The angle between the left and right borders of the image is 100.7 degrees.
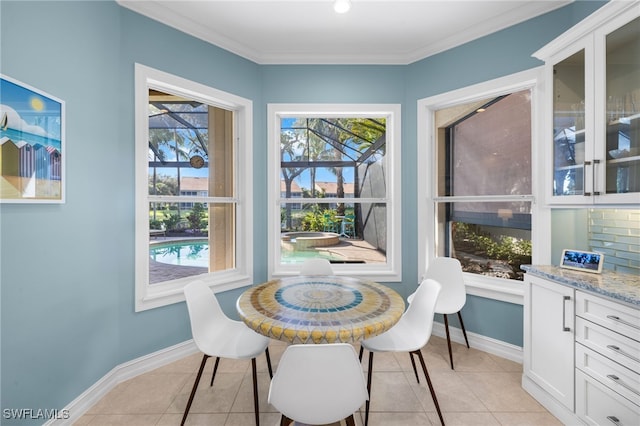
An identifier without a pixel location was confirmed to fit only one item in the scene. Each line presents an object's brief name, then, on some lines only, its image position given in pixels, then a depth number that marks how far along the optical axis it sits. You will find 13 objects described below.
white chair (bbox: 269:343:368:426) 1.03
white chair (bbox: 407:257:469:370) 2.36
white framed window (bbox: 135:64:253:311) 2.20
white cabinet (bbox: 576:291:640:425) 1.29
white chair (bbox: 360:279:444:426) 1.66
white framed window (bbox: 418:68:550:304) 2.32
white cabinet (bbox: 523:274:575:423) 1.61
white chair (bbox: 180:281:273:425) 1.61
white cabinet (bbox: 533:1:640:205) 1.47
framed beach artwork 1.33
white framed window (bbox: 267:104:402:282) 2.99
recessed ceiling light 1.95
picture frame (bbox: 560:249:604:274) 1.71
